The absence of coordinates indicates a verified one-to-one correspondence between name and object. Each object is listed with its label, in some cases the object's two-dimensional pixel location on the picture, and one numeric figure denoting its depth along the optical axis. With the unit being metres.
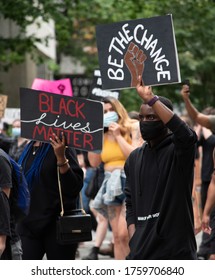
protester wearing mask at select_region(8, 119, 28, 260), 8.86
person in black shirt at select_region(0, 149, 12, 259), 8.50
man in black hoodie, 8.32
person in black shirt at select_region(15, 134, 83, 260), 10.36
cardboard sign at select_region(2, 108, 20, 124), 21.78
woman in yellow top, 13.96
